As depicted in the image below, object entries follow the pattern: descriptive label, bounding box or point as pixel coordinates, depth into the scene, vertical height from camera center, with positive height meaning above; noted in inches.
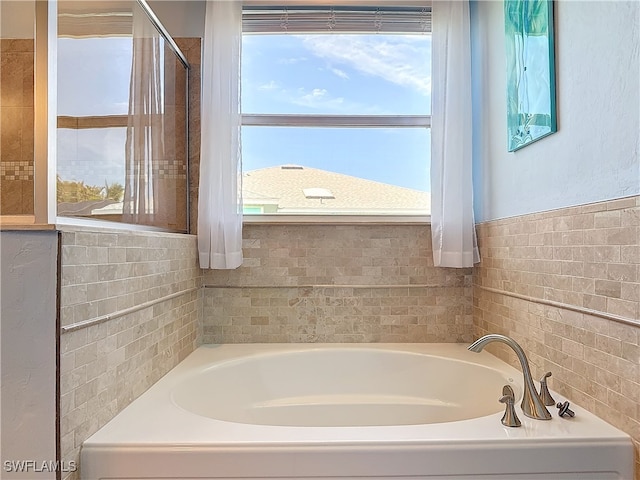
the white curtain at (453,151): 86.7 +19.3
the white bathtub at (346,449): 44.3 -20.8
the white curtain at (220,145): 85.9 +20.5
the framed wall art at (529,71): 61.7 +27.0
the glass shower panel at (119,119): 57.4 +21.7
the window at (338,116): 96.2 +29.2
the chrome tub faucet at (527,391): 51.2 -17.5
